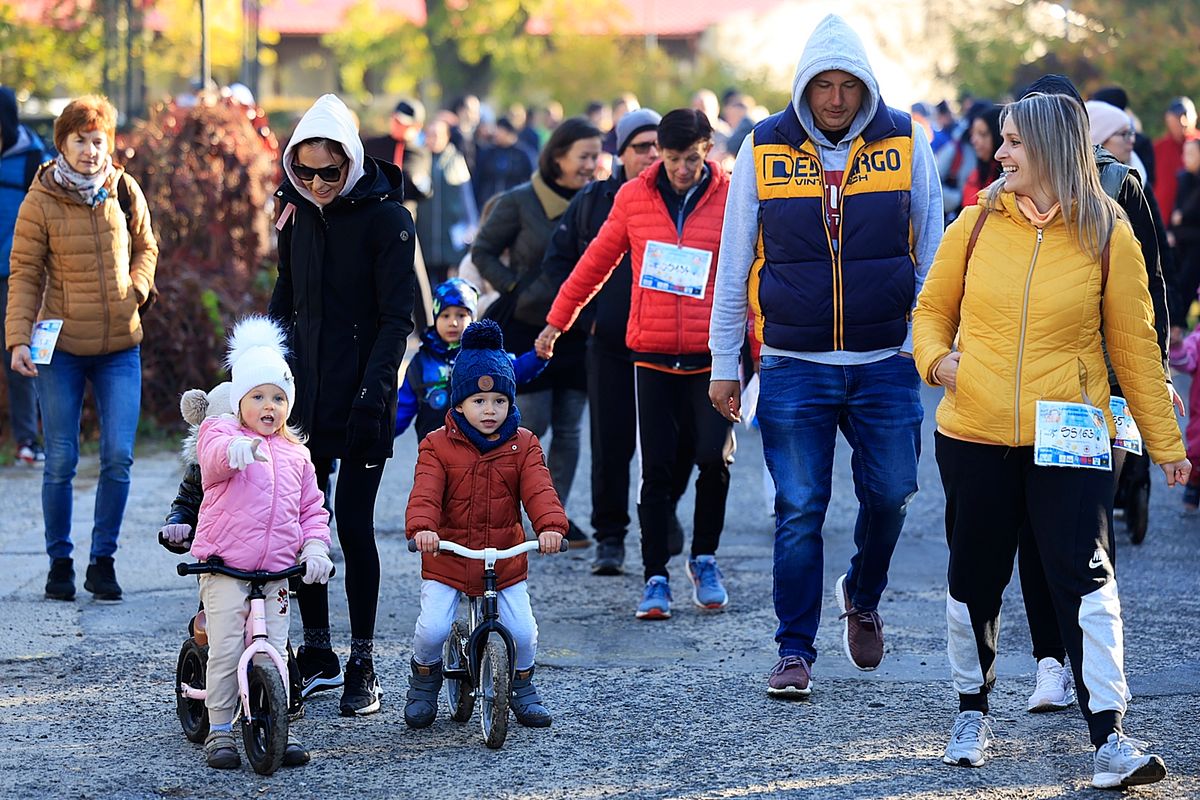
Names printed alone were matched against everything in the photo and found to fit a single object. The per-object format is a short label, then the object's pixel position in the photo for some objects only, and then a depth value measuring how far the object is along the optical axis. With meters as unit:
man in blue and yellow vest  12.01
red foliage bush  23.44
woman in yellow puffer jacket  10.16
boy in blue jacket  16.05
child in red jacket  11.36
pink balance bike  10.44
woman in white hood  11.95
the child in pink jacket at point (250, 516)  10.76
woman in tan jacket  14.94
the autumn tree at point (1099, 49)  44.00
